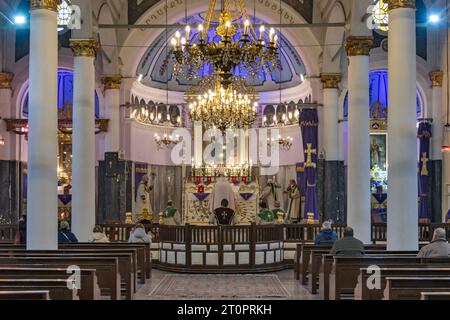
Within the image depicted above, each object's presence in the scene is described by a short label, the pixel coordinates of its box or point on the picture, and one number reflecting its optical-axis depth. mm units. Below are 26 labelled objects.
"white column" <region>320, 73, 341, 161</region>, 23017
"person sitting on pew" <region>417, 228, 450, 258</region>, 10203
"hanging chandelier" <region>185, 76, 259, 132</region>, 17969
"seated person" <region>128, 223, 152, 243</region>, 14914
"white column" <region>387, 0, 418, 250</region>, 11703
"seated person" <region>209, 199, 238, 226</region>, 16938
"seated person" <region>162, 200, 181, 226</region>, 18469
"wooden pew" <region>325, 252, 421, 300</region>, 10484
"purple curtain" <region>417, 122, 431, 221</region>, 22141
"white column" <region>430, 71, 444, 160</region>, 22328
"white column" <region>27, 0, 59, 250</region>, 11594
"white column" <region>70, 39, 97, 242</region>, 16500
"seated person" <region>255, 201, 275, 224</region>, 18469
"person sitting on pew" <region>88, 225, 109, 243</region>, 14741
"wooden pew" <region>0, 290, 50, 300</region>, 6255
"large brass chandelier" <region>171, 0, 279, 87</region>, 12320
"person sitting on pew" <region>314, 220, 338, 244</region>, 14410
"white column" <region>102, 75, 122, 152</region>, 23438
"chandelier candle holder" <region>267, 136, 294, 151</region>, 23719
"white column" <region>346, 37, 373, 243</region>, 16172
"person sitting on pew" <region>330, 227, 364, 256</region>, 11086
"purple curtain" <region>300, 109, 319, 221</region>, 22219
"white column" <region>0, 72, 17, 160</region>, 22875
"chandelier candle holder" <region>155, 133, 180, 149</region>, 23578
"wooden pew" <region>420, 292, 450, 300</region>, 6281
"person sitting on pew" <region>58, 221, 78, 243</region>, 13977
